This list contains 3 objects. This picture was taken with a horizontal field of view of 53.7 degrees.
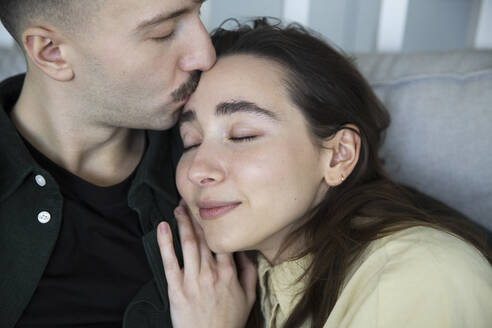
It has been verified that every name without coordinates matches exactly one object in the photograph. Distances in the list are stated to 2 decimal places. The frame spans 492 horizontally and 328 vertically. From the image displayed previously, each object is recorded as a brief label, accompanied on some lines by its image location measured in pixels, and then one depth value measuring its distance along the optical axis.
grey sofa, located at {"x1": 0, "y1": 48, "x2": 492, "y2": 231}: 1.35
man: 1.09
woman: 0.92
